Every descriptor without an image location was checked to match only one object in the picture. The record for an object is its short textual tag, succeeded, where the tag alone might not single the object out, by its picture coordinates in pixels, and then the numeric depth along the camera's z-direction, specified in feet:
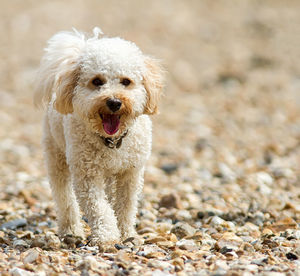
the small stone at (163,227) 38.47
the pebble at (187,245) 31.53
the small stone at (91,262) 27.27
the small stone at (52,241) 33.68
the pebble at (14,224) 39.22
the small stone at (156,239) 33.45
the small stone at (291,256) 29.55
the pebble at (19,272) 26.32
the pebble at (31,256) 28.40
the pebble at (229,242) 31.59
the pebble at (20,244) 33.55
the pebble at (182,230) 36.09
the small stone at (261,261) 27.94
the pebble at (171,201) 44.57
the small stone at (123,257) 28.17
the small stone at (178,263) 27.68
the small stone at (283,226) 37.40
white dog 32.35
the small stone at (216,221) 38.81
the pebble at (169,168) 58.75
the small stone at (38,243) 33.55
